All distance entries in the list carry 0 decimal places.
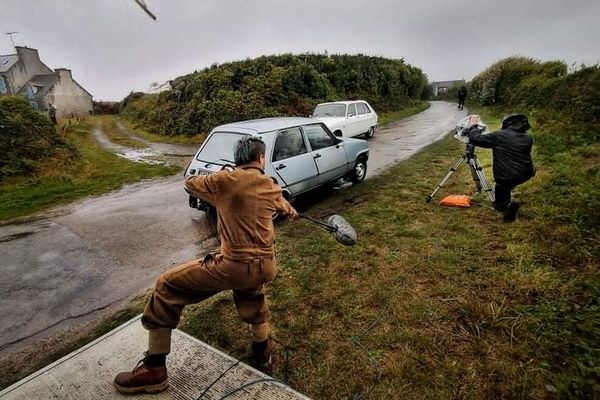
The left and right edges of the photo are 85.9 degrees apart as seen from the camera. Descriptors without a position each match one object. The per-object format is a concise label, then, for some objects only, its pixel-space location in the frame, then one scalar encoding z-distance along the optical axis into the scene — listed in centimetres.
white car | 1284
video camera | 532
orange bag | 618
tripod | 566
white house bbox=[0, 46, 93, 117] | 3588
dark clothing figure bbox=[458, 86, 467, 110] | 2899
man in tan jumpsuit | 224
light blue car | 573
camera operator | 484
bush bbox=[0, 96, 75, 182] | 946
